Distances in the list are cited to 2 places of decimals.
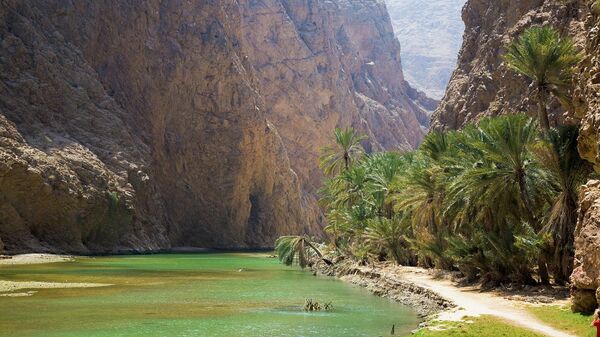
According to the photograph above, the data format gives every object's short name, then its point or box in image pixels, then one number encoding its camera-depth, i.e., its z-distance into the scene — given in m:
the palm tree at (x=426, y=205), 38.34
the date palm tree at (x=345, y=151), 66.94
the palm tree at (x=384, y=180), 51.06
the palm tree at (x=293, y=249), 54.17
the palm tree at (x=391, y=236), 46.78
